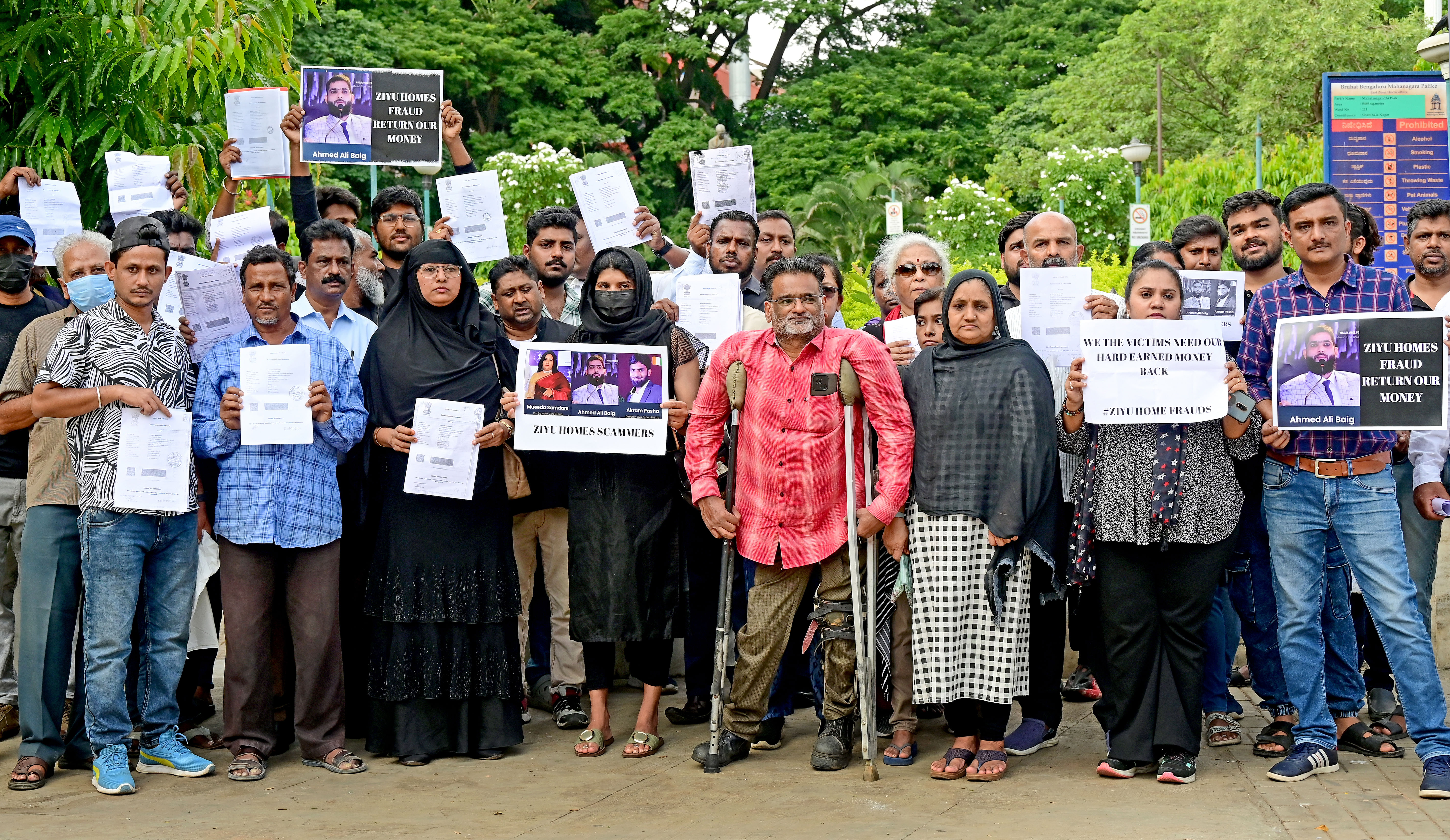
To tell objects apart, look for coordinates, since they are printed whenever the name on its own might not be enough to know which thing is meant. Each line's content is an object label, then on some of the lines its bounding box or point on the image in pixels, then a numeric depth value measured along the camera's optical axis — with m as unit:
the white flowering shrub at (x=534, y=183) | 27.61
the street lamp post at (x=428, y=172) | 8.63
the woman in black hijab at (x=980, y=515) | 5.88
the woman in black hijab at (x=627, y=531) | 6.42
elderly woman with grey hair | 6.89
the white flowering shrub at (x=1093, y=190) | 27.88
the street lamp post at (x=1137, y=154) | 24.45
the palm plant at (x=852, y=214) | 28.56
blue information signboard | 11.57
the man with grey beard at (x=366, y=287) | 7.29
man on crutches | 6.05
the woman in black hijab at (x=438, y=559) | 6.32
